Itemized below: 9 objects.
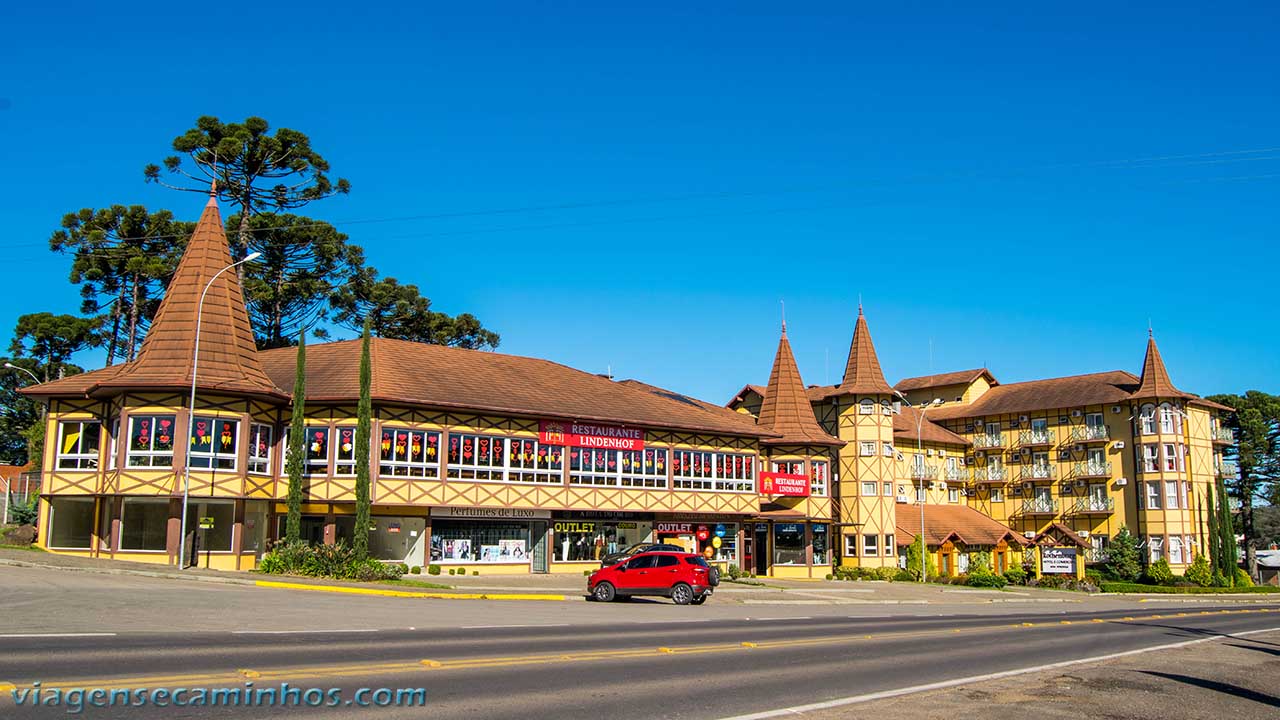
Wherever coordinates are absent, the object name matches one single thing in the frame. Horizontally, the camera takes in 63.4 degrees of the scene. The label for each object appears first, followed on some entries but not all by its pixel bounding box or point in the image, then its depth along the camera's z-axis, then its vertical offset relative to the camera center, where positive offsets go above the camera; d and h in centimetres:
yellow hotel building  3409 +235
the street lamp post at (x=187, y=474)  3048 +123
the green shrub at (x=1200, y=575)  5966 -310
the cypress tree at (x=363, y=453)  3266 +201
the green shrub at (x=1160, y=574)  5944 -306
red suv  3017 -177
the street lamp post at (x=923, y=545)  5102 -126
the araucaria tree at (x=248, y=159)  5784 +2016
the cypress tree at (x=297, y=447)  3272 +218
